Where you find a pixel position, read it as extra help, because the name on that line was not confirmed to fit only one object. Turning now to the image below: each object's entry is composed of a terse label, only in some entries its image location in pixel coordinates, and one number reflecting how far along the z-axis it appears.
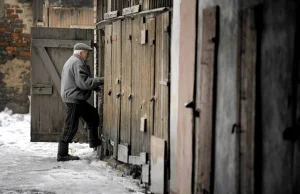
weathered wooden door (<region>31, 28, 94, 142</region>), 17.50
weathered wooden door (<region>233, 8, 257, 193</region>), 6.82
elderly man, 15.25
